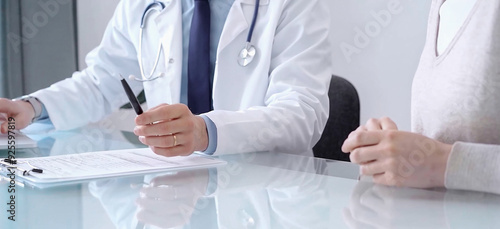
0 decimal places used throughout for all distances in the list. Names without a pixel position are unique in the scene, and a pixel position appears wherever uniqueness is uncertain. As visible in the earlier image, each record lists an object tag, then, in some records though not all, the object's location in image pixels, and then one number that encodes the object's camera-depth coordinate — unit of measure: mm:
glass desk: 1183
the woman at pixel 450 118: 1343
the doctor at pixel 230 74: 1717
